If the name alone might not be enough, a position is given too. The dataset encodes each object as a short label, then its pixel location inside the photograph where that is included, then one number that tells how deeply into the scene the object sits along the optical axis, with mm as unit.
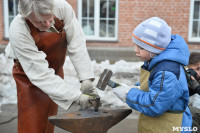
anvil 2080
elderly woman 2240
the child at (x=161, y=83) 1995
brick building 7688
